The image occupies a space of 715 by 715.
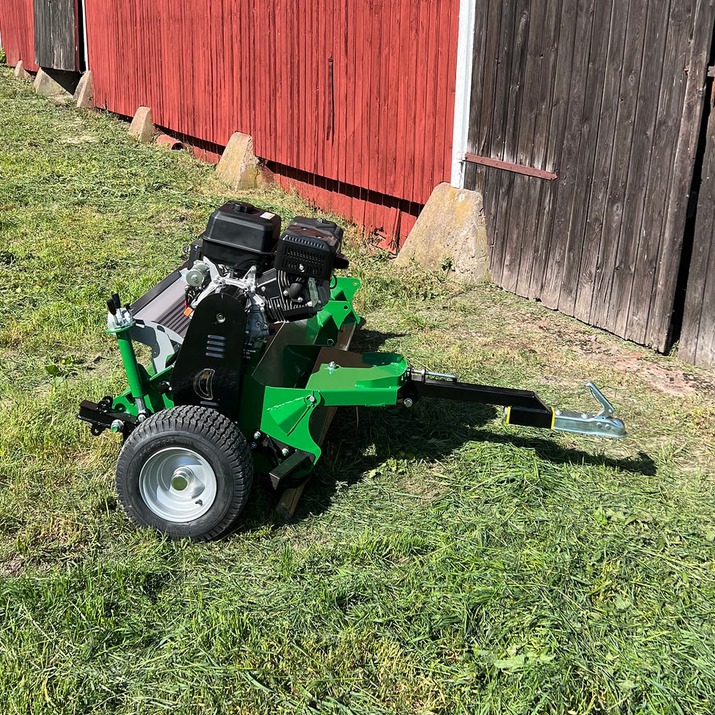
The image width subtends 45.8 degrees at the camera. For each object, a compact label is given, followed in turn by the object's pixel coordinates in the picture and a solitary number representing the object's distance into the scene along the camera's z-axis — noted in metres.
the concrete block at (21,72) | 20.11
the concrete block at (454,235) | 7.40
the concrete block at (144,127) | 13.73
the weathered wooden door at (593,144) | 5.59
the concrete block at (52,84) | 17.80
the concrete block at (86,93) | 16.09
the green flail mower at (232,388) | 3.59
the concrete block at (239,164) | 10.87
